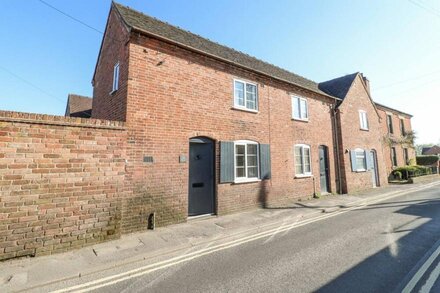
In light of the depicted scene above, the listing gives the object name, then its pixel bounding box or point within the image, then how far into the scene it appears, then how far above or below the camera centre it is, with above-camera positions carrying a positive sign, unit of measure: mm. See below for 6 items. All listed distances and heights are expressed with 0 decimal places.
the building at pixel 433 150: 52066 +4671
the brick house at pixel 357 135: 15251 +2649
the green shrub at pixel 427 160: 28094 +1363
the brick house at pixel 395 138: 23092 +3502
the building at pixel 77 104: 22920 +7144
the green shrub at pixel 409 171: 21672 -15
